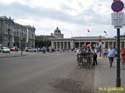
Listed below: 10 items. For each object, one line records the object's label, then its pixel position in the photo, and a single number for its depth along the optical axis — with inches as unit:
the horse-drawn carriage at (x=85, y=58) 579.5
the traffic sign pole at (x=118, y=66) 265.6
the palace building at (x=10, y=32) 3435.8
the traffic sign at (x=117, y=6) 263.0
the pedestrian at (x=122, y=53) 513.5
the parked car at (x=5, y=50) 1769.2
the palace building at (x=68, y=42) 4115.4
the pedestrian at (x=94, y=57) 636.2
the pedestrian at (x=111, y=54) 530.6
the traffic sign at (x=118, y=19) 268.7
